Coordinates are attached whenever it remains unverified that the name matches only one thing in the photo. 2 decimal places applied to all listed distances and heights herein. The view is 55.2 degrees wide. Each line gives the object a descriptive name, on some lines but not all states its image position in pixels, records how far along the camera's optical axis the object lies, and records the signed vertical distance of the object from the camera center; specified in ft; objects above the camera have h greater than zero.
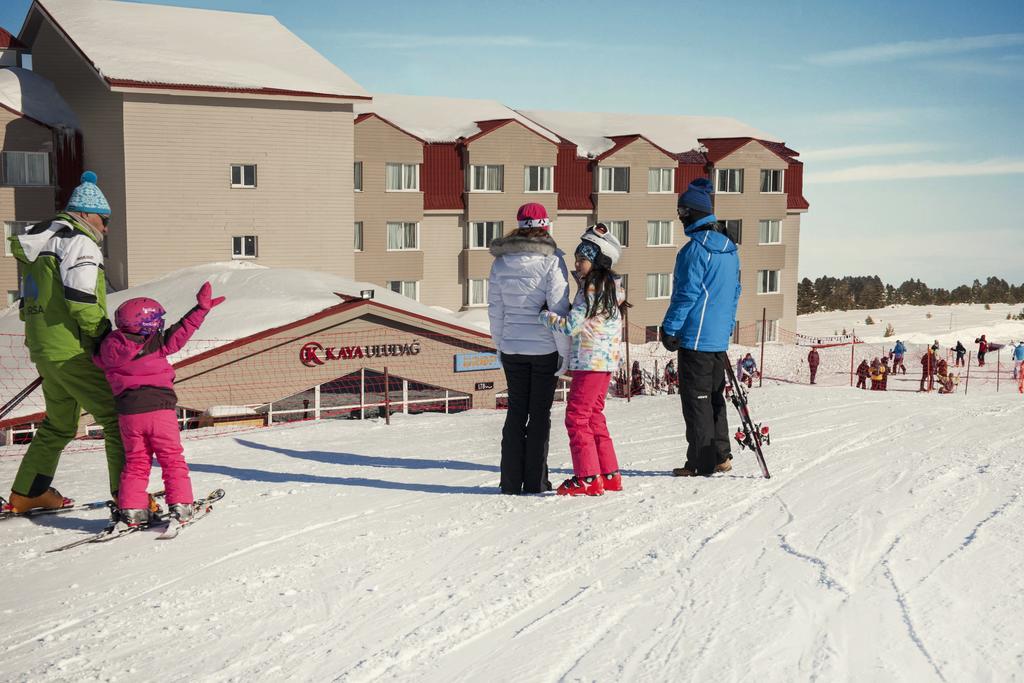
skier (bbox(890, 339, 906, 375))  114.30 -7.94
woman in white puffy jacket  21.54 -1.14
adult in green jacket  19.17 -0.42
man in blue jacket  23.53 -0.86
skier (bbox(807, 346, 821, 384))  101.09 -7.56
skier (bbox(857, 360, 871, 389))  92.99 -8.15
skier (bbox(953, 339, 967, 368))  117.08 -7.80
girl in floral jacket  21.35 -1.22
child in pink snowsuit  18.81 -1.98
